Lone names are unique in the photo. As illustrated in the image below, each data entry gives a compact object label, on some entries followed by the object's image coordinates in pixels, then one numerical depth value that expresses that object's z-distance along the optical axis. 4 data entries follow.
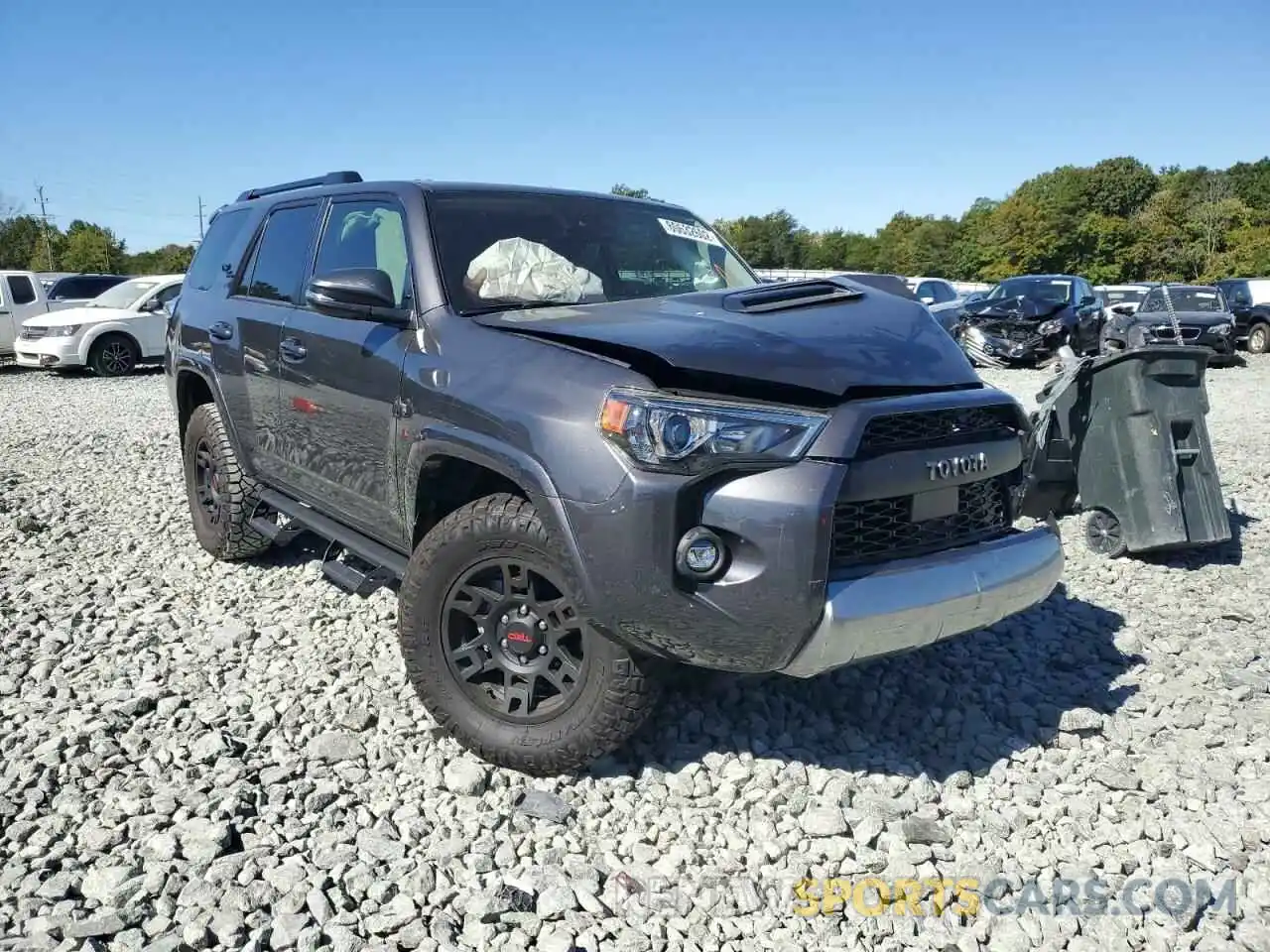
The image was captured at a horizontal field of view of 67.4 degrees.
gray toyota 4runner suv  2.57
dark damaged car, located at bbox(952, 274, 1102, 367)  16.44
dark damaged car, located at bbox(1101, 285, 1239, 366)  15.49
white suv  15.52
